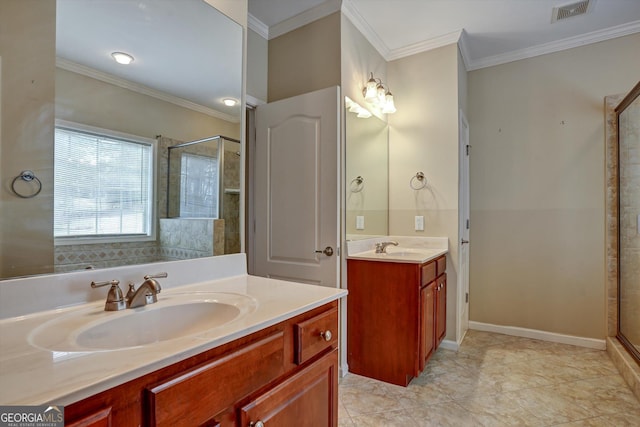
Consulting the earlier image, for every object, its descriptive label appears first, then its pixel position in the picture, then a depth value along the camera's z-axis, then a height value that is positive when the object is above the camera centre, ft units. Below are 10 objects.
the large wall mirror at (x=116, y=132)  3.10 +0.98
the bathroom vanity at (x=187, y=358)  1.88 -1.04
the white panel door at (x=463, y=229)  9.25 -0.37
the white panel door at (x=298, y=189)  7.26 +0.66
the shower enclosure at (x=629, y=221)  7.75 -0.09
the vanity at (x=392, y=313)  6.90 -2.19
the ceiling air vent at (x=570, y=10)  7.77 +5.22
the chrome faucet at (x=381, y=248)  8.23 -0.81
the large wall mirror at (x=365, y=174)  7.85 +1.17
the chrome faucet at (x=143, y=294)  3.24 -0.81
